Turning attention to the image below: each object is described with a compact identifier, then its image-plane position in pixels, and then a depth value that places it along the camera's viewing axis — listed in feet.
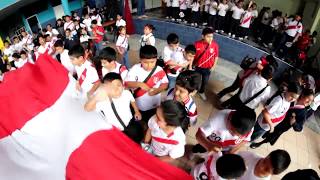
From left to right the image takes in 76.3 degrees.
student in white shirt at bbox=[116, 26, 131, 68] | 15.35
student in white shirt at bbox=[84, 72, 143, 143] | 7.36
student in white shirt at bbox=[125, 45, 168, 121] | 8.73
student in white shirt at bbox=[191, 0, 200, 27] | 23.36
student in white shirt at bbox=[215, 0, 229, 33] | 21.97
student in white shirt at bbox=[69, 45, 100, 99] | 9.62
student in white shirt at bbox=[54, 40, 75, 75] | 11.43
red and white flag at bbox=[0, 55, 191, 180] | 5.69
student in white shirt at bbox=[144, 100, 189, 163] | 6.60
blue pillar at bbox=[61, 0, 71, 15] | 25.88
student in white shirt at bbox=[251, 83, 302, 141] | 9.08
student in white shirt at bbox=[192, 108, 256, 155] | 6.84
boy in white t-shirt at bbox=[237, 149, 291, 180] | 6.01
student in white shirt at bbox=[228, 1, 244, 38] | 21.48
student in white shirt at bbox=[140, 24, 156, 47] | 13.62
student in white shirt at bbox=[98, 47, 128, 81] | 9.13
